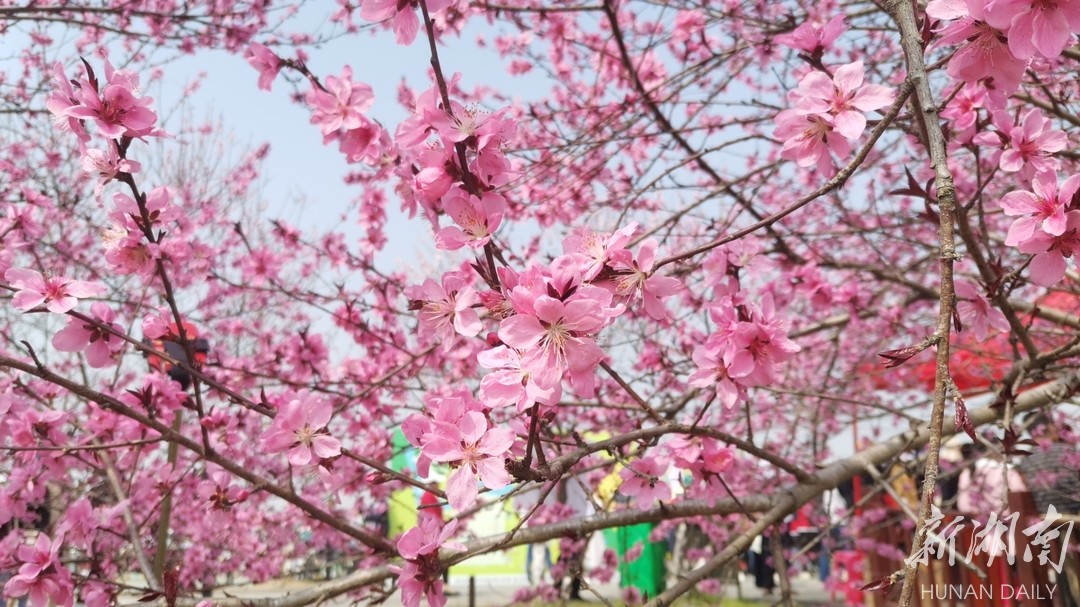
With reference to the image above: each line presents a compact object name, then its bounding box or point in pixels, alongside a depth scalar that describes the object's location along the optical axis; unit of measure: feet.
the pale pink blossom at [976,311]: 1.61
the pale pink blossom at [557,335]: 1.01
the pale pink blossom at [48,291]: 1.44
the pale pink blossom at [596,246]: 1.15
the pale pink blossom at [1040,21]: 1.04
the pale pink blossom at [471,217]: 1.22
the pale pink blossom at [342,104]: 1.62
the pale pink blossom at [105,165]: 1.45
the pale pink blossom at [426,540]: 1.23
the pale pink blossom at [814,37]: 1.40
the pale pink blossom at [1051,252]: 1.19
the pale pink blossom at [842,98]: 1.26
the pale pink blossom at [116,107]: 1.38
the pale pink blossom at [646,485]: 1.68
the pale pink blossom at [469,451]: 1.12
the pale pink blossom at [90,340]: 1.57
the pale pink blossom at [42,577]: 1.66
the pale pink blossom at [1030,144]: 1.50
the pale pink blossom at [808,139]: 1.33
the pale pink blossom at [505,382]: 1.07
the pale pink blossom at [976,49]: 1.13
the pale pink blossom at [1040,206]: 1.17
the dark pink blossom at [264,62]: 1.72
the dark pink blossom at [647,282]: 1.18
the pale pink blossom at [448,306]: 1.28
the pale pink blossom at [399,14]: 1.25
